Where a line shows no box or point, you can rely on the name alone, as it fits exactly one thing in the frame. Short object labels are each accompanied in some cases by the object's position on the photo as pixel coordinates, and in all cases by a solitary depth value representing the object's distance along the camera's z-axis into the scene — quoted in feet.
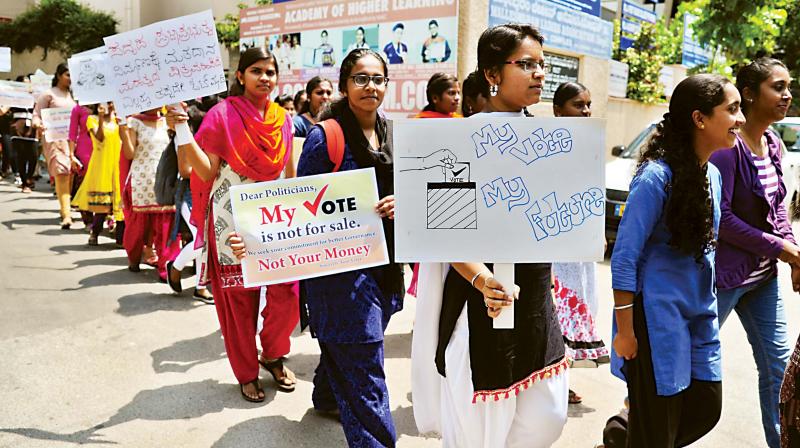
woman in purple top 9.93
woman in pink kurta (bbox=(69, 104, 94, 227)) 28.22
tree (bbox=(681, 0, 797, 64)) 37.86
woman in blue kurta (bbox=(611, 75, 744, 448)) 7.86
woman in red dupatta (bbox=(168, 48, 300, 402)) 12.21
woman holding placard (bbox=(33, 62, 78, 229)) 30.07
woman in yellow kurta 26.73
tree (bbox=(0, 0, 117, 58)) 104.68
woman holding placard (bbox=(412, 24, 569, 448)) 7.86
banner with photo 29.91
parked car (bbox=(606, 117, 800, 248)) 25.39
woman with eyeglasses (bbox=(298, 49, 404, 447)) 9.70
